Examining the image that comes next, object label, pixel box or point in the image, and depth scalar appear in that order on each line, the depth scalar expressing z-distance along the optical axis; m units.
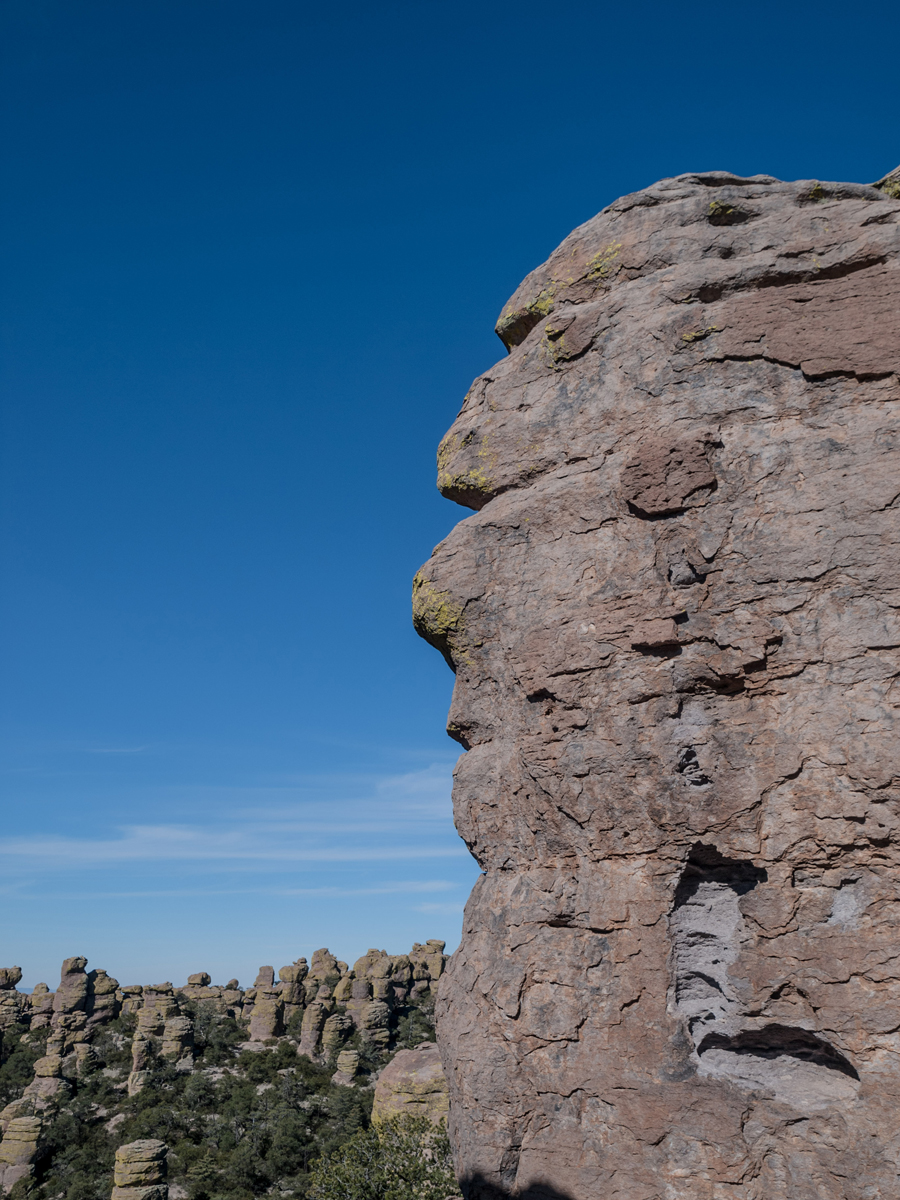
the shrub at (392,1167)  17.42
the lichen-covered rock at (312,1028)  49.12
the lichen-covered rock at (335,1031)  48.88
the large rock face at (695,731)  6.09
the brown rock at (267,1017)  54.16
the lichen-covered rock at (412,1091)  22.19
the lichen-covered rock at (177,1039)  47.47
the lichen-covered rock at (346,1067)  42.55
